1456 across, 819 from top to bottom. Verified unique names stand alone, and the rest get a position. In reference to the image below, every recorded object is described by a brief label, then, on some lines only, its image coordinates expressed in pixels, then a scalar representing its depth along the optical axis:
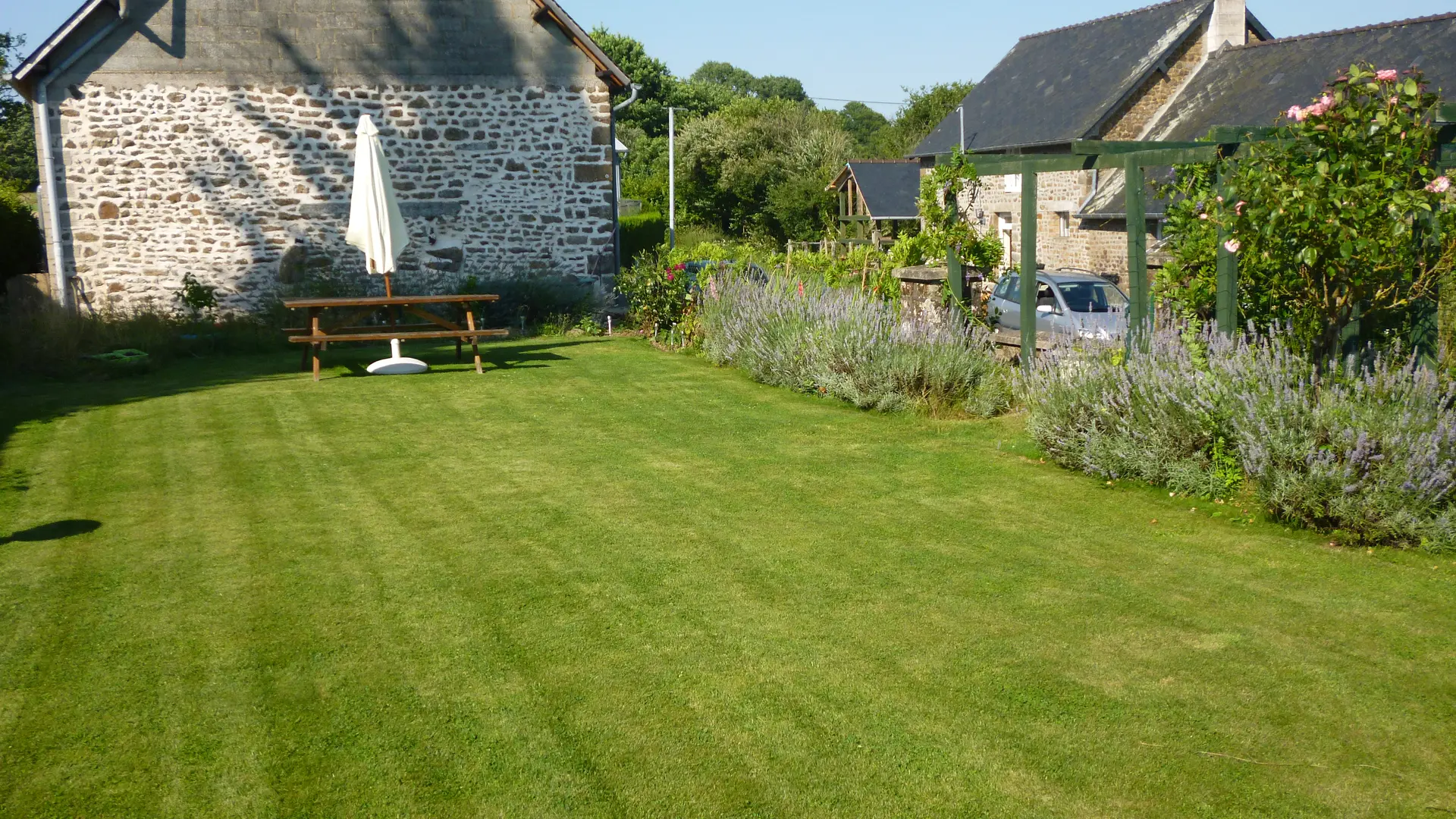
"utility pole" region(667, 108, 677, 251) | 25.86
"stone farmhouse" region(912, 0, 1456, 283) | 22.56
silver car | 14.04
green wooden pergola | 6.68
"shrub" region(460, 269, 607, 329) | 15.36
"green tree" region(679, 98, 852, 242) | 42.44
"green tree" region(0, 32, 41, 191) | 46.28
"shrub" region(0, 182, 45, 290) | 16.05
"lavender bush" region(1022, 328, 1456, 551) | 5.34
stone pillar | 10.04
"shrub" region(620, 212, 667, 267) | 32.38
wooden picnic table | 10.90
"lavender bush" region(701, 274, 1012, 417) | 9.02
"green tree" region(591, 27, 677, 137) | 59.97
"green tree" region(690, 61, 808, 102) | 103.19
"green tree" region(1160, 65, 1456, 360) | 5.52
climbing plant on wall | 9.76
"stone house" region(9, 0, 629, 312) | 14.67
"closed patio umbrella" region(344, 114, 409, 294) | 11.15
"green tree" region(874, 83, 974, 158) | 51.58
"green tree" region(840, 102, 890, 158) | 87.19
